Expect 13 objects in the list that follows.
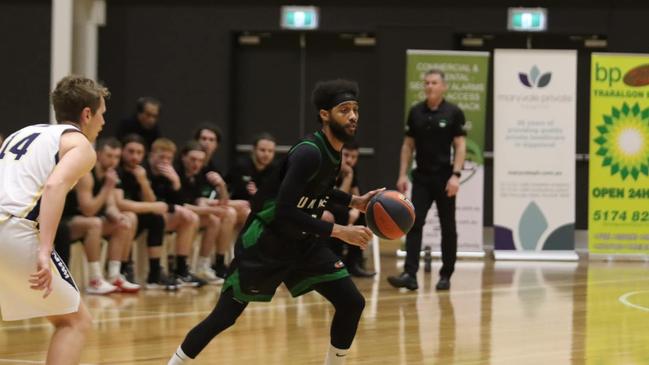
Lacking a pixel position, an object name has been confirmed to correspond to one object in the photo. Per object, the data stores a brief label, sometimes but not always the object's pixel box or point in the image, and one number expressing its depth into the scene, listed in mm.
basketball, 9328
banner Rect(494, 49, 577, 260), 23625
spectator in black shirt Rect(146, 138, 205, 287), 17547
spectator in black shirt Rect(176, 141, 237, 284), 18297
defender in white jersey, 7137
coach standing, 17094
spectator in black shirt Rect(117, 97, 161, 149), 19297
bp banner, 23734
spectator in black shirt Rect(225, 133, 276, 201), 18562
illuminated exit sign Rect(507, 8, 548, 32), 28344
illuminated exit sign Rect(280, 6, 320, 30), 28594
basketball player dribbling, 9039
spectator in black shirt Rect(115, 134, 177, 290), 17062
